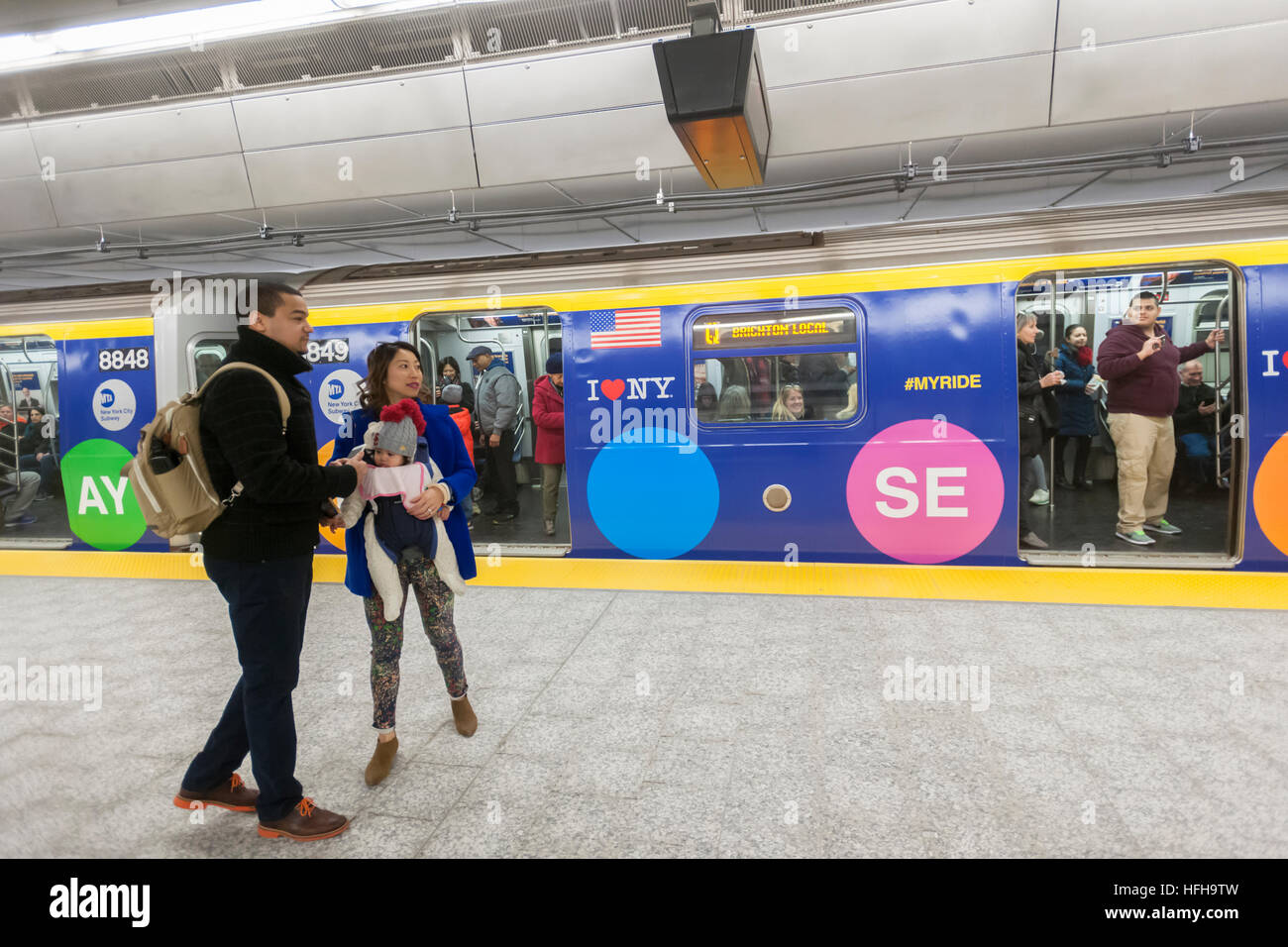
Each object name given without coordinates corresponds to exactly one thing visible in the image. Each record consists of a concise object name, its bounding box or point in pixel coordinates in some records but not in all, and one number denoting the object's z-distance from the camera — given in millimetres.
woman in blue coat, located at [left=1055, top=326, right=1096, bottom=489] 6309
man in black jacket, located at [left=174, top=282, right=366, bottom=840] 2143
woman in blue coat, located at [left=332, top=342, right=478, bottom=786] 2744
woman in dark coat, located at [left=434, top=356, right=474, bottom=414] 7027
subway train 4262
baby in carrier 2672
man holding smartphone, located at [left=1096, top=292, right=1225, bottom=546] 4715
